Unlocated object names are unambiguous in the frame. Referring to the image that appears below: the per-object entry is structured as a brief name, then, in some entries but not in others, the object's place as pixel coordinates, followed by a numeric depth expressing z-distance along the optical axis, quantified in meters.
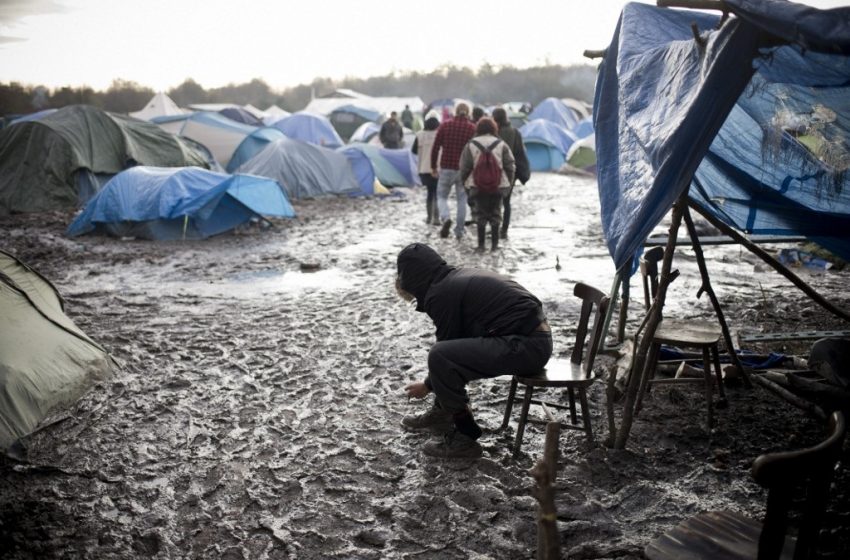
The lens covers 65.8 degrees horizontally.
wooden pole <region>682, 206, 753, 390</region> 4.68
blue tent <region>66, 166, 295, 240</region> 11.30
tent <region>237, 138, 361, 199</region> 16.36
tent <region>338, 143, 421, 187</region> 18.48
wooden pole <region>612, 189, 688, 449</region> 3.87
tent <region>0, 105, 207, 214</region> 13.85
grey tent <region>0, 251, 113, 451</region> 4.42
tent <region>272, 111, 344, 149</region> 23.70
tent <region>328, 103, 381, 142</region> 31.47
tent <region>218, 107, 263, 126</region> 26.75
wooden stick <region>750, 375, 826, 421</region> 3.64
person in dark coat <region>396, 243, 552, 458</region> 3.84
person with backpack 9.23
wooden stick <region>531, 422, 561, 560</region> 1.95
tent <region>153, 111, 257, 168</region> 18.86
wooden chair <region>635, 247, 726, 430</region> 4.33
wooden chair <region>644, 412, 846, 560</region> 1.92
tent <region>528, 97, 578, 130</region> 30.84
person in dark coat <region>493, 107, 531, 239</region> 10.47
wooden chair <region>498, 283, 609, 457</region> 3.91
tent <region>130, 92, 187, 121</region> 29.11
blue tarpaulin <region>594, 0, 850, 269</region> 3.27
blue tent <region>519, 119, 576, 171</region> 23.78
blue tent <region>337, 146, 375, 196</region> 17.17
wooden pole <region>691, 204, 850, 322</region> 4.65
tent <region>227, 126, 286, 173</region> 18.39
